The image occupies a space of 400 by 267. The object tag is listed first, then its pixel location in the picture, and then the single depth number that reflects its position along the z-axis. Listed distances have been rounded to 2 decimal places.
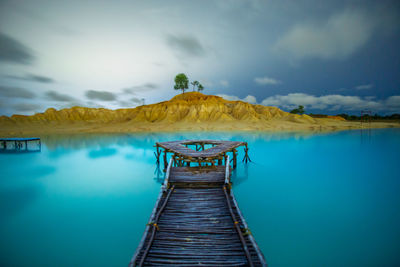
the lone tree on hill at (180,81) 86.50
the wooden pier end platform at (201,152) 12.12
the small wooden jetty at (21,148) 27.93
